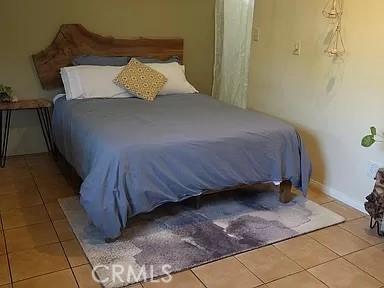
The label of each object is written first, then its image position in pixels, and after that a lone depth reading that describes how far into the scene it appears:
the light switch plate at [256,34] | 4.07
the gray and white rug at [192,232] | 2.37
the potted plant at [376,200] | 2.70
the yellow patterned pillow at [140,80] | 3.77
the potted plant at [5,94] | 3.73
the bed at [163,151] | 2.49
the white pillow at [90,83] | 3.74
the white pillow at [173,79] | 4.01
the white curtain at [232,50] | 4.38
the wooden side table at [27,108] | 3.71
